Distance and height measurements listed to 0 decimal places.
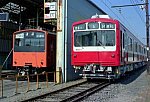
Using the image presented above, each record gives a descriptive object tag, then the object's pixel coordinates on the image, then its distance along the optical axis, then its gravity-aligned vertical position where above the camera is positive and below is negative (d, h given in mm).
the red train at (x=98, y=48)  18203 +225
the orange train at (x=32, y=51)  21297 +69
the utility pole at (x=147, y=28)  28609 +2196
